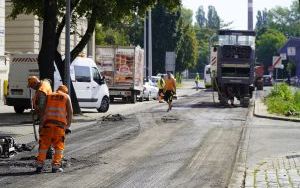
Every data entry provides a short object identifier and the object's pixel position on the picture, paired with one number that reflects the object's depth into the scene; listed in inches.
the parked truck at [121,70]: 1483.8
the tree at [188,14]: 5930.1
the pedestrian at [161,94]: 1504.9
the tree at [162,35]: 3179.1
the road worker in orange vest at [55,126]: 436.1
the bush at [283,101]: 1043.9
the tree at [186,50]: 3452.3
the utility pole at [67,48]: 892.3
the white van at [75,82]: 1032.2
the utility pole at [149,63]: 2351.6
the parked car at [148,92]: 1606.8
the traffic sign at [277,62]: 1509.6
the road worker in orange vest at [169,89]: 1159.6
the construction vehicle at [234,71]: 1317.7
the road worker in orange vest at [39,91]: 453.7
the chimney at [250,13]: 1955.0
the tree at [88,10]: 1016.2
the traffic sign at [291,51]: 2186.3
